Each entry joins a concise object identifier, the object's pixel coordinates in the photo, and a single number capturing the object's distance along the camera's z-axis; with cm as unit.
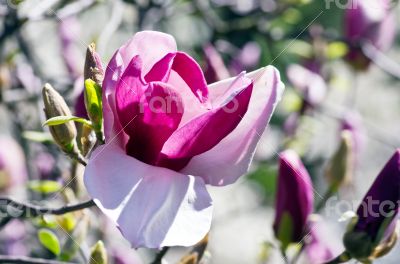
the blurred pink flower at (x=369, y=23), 122
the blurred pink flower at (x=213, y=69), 96
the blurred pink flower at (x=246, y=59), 121
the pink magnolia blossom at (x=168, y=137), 72
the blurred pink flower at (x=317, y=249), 100
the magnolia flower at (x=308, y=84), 123
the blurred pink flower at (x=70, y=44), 123
